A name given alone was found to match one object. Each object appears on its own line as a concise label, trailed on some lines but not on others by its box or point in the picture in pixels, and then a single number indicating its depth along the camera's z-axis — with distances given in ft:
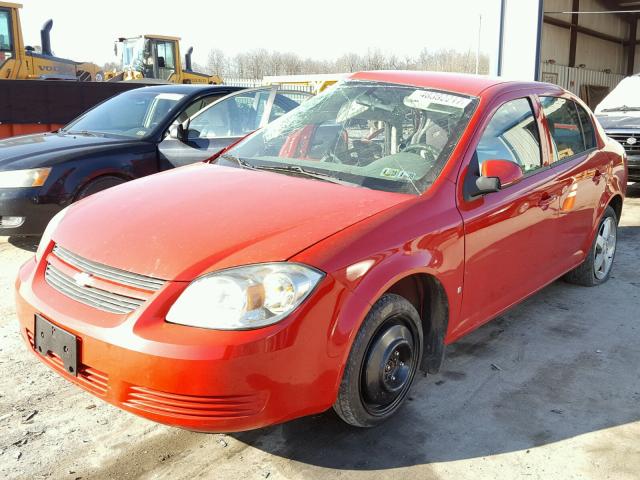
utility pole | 117.02
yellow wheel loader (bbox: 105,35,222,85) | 66.08
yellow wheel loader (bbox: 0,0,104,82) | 46.53
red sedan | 7.51
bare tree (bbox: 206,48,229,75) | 221.62
